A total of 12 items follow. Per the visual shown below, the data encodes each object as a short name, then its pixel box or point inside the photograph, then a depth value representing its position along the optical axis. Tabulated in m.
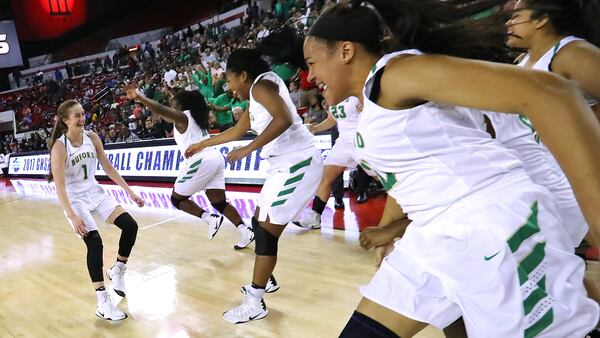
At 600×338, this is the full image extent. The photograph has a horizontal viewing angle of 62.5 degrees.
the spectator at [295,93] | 8.43
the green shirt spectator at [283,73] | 7.62
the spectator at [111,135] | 14.11
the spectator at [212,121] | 9.01
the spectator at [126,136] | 12.92
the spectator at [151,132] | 10.80
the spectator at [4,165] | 18.64
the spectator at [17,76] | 29.53
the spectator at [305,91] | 8.03
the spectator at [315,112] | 7.11
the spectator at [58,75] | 26.47
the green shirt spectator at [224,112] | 9.25
